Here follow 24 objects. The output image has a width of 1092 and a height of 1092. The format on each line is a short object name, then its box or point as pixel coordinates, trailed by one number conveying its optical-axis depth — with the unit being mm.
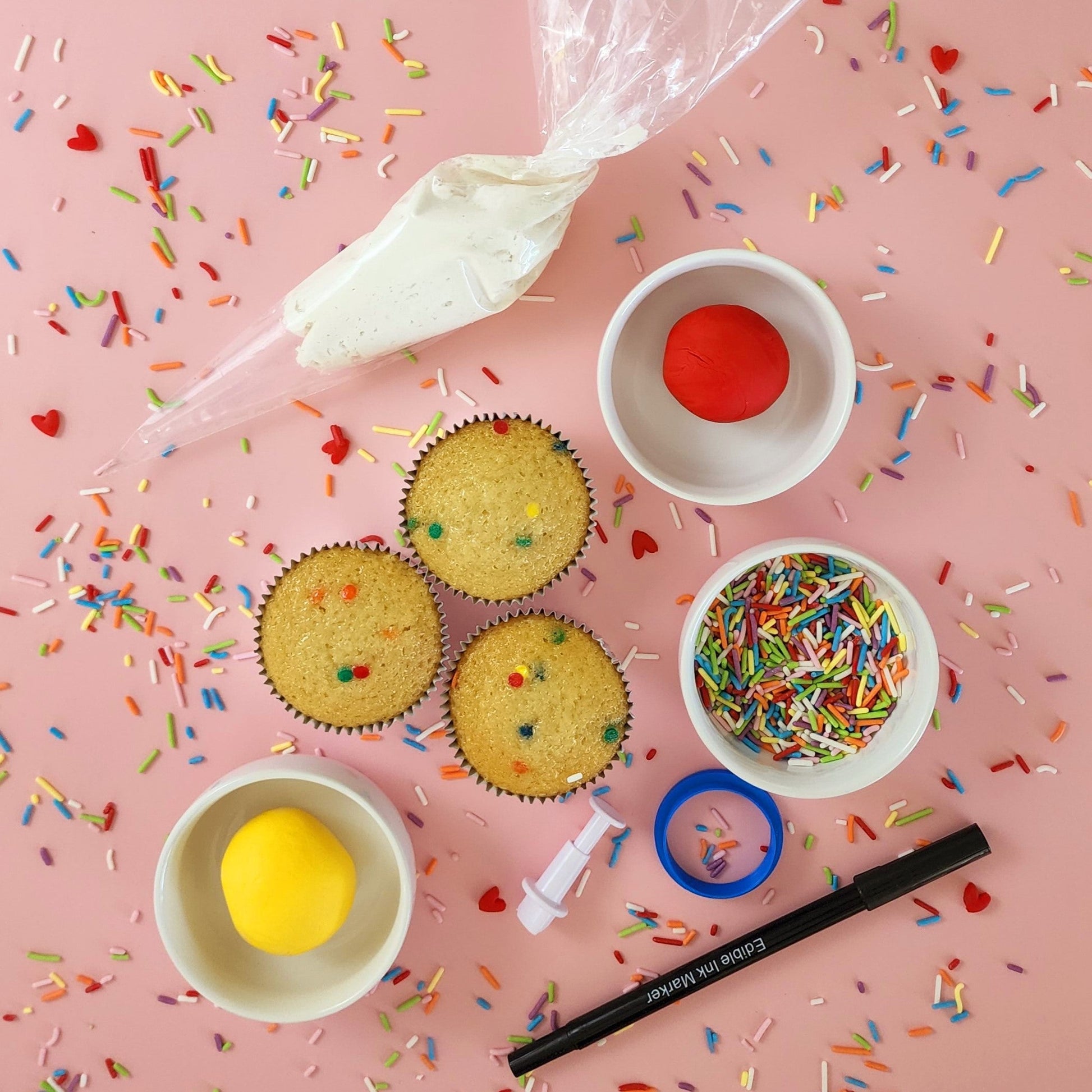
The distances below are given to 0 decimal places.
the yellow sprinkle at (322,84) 383
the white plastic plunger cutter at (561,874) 385
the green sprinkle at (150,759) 397
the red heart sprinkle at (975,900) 401
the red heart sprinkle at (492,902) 399
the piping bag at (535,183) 352
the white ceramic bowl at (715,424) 369
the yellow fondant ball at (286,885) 352
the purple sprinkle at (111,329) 389
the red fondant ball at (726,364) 350
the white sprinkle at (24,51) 385
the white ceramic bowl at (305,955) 362
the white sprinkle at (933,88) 384
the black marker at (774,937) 390
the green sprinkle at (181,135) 386
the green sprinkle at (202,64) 385
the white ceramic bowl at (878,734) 358
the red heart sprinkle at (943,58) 381
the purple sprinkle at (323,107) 384
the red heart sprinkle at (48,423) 388
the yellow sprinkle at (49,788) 398
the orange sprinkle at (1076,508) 392
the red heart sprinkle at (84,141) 384
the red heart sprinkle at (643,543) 390
